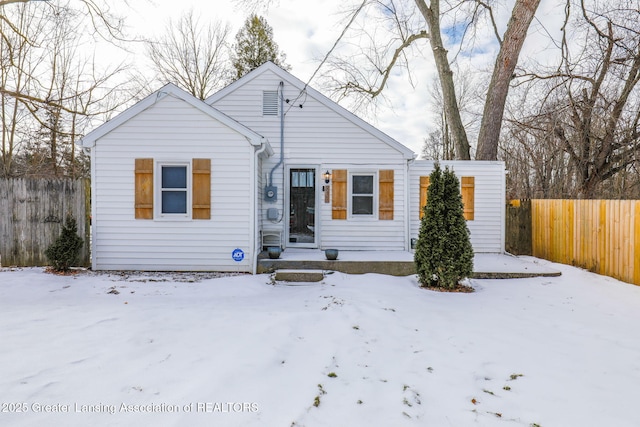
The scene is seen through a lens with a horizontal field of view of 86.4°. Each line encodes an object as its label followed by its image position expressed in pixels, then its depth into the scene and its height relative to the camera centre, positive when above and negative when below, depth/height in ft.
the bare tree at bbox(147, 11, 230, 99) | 60.34 +28.31
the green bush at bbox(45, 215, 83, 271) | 21.67 -2.42
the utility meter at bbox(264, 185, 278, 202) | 27.76 +1.55
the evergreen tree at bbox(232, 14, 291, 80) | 64.03 +31.58
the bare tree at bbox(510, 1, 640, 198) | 32.22 +12.65
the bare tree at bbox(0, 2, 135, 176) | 33.78 +14.42
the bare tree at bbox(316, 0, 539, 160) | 34.96 +17.99
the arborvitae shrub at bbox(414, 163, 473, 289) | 19.42 -1.49
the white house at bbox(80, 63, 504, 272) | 22.91 +2.29
